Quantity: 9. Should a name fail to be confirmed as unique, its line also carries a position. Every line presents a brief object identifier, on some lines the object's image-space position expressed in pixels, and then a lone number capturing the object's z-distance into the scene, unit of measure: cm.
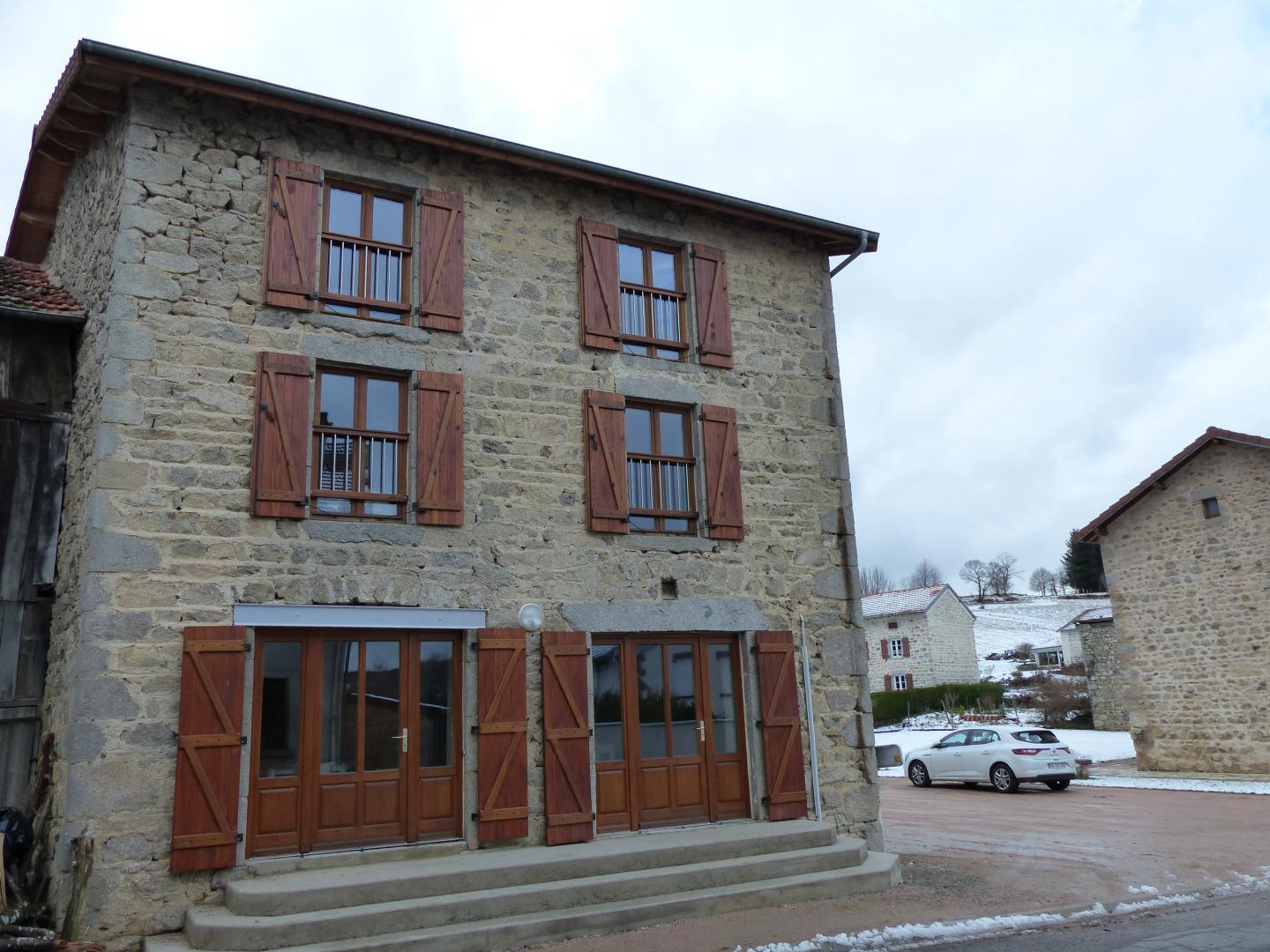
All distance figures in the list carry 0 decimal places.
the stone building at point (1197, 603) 1595
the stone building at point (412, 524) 712
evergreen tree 5975
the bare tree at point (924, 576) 8988
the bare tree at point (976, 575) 7715
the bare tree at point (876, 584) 8812
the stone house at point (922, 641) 3991
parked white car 1562
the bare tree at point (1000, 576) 7656
